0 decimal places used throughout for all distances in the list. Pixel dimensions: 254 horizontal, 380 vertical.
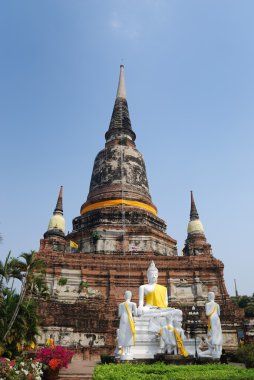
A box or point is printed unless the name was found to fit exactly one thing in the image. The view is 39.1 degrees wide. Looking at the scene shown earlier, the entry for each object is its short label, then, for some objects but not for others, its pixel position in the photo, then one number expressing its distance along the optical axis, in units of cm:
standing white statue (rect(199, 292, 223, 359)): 1278
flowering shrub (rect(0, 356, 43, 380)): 820
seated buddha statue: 1378
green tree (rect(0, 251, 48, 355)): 1587
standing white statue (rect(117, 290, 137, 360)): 1189
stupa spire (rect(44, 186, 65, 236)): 2958
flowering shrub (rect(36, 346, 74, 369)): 982
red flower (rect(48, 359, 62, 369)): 976
